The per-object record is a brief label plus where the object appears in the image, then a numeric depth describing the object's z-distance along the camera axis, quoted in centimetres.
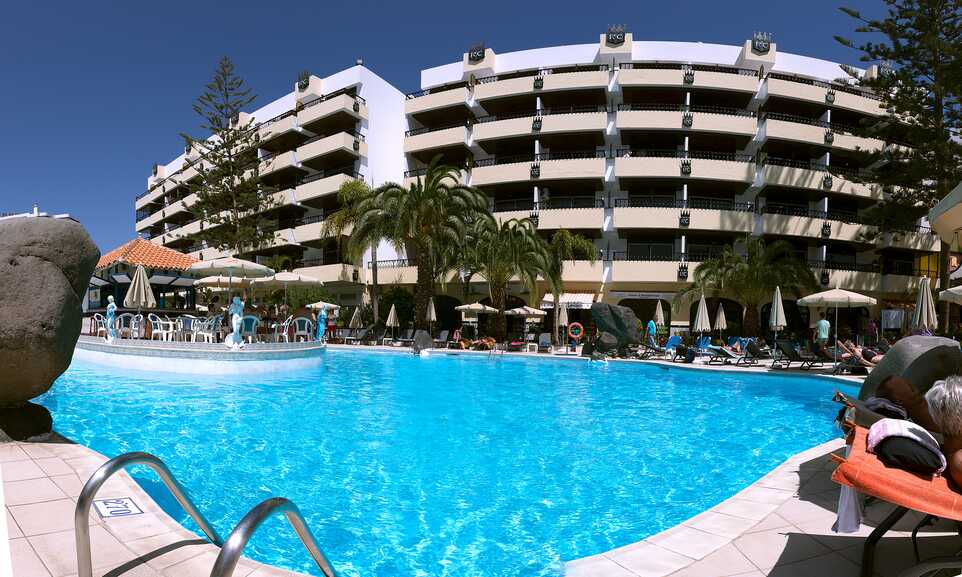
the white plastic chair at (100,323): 1776
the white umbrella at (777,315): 1842
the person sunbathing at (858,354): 1376
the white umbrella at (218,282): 2054
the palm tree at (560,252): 2578
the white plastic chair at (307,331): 1905
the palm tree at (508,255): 2434
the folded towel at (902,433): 239
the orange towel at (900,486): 217
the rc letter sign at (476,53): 3270
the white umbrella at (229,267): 1702
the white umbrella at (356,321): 2855
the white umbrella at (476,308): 2500
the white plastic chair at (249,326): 1627
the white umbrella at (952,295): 845
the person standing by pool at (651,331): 2375
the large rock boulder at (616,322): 2233
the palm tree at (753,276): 2534
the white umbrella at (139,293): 1541
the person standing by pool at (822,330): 1888
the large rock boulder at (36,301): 521
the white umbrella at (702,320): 2158
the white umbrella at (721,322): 2246
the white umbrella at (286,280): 2052
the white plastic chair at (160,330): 1582
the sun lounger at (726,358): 1792
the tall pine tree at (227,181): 3331
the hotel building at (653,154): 2902
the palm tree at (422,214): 2342
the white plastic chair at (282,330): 1740
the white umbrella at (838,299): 1658
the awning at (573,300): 2861
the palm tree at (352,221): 2430
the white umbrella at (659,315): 2521
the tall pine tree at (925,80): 2048
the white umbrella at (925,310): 1151
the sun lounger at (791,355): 1538
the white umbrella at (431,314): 2456
